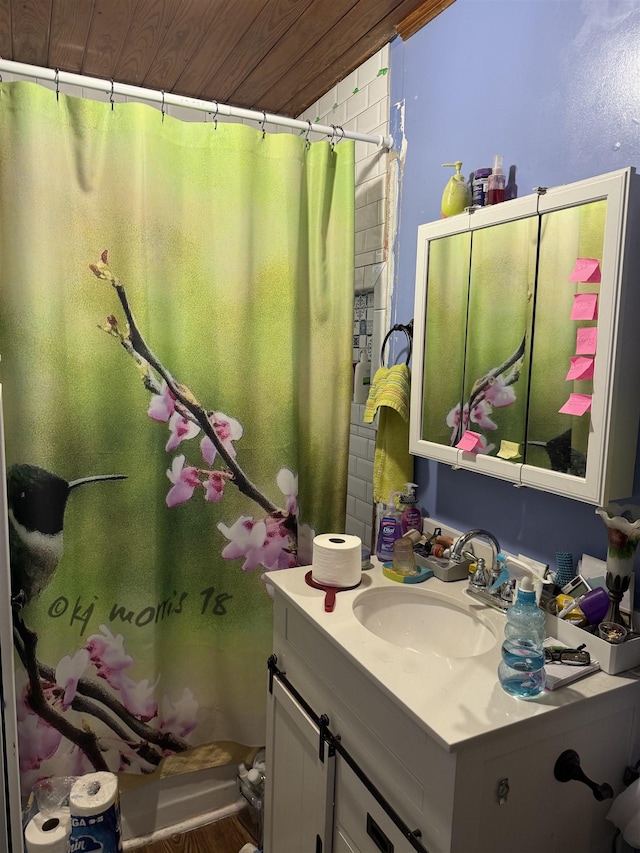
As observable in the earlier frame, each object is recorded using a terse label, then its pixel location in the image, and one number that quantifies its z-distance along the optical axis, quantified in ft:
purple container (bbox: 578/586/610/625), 3.86
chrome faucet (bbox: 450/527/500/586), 4.73
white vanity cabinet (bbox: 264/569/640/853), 3.23
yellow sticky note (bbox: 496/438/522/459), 4.59
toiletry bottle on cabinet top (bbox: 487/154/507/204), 4.67
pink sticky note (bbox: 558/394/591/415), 3.99
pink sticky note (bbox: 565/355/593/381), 3.98
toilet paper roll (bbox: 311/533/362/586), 4.87
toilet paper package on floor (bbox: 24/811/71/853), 5.29
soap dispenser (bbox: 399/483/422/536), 5.76
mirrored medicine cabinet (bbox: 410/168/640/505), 3.82
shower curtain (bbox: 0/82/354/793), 5.18
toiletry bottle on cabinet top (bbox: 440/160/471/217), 5.06
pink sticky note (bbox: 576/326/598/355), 3.93
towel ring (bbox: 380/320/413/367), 5.99
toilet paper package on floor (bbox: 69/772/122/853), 5.21
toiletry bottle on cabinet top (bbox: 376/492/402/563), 5.57
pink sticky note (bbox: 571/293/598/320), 3.92
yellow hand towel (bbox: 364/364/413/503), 5.89
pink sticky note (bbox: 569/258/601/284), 3.90
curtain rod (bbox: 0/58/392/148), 4.78
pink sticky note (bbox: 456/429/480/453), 4.97
